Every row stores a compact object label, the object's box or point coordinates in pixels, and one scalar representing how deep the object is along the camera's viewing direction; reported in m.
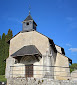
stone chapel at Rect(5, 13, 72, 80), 14.17
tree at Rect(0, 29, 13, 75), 28.74
